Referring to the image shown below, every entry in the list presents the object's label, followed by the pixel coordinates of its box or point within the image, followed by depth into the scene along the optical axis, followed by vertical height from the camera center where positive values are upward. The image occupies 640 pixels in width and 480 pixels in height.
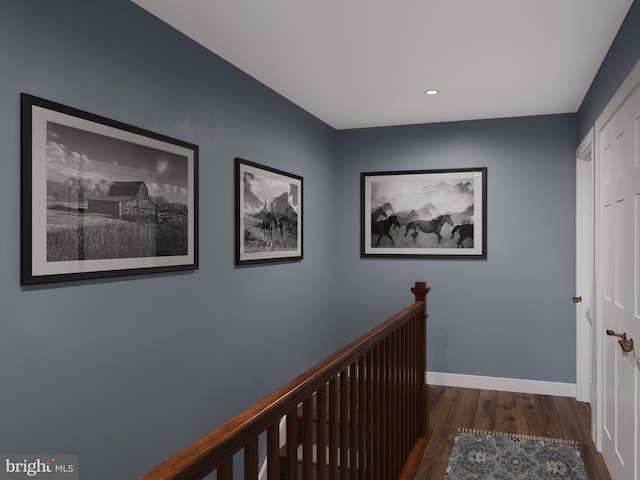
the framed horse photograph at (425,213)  4.42 +0.23
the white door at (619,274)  2.20 -0.18
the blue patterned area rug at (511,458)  2.82 -1.34
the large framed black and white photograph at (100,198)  1.79 +0.17
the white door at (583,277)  3.98 -0.31
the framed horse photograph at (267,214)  3.17 +0.17
